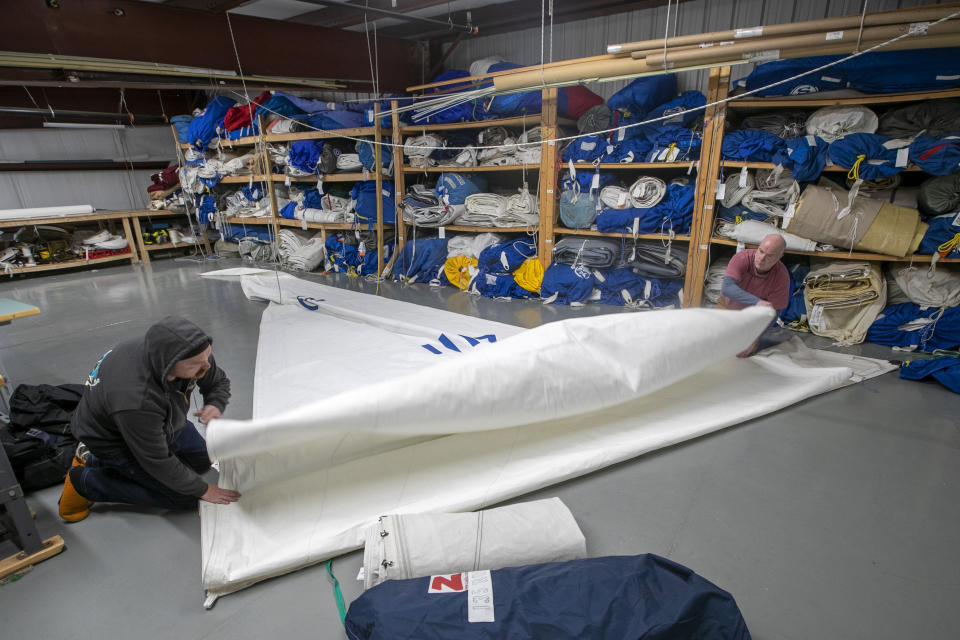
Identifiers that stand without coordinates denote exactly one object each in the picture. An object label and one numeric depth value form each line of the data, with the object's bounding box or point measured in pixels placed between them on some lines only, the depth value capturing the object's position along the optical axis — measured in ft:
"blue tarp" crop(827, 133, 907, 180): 9.92
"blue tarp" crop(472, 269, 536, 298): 15.10
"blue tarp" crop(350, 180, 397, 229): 18.16
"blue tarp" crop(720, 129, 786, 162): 11.18
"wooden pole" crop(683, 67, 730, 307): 11.43
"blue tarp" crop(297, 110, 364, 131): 17.65
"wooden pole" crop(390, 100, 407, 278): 16.87
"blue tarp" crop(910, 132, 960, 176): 9.20
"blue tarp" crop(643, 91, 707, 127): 12.21
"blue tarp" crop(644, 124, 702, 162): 12.26
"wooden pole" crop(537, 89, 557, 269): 13.56
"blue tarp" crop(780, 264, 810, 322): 11.56
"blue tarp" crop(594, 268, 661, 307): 13.66
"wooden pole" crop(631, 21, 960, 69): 8.06
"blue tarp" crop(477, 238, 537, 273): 15.28
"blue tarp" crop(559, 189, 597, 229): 14.03
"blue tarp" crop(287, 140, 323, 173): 18.37
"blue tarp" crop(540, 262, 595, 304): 14.14
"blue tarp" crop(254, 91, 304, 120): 18.67
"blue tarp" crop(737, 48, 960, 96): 9.04
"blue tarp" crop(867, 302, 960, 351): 9.84
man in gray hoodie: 4.81
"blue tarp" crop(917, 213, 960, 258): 9.53
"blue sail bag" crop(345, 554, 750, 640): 3.65
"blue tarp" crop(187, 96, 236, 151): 21.84
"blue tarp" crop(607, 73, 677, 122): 12.42
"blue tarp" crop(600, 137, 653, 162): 13.03
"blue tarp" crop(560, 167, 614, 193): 13.96
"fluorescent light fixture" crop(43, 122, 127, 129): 19.02
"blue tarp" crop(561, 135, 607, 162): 13.60
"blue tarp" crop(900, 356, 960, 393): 8.29
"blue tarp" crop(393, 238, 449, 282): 17.12
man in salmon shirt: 8.62
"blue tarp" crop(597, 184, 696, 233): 12.66
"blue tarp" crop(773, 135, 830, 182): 10.60
